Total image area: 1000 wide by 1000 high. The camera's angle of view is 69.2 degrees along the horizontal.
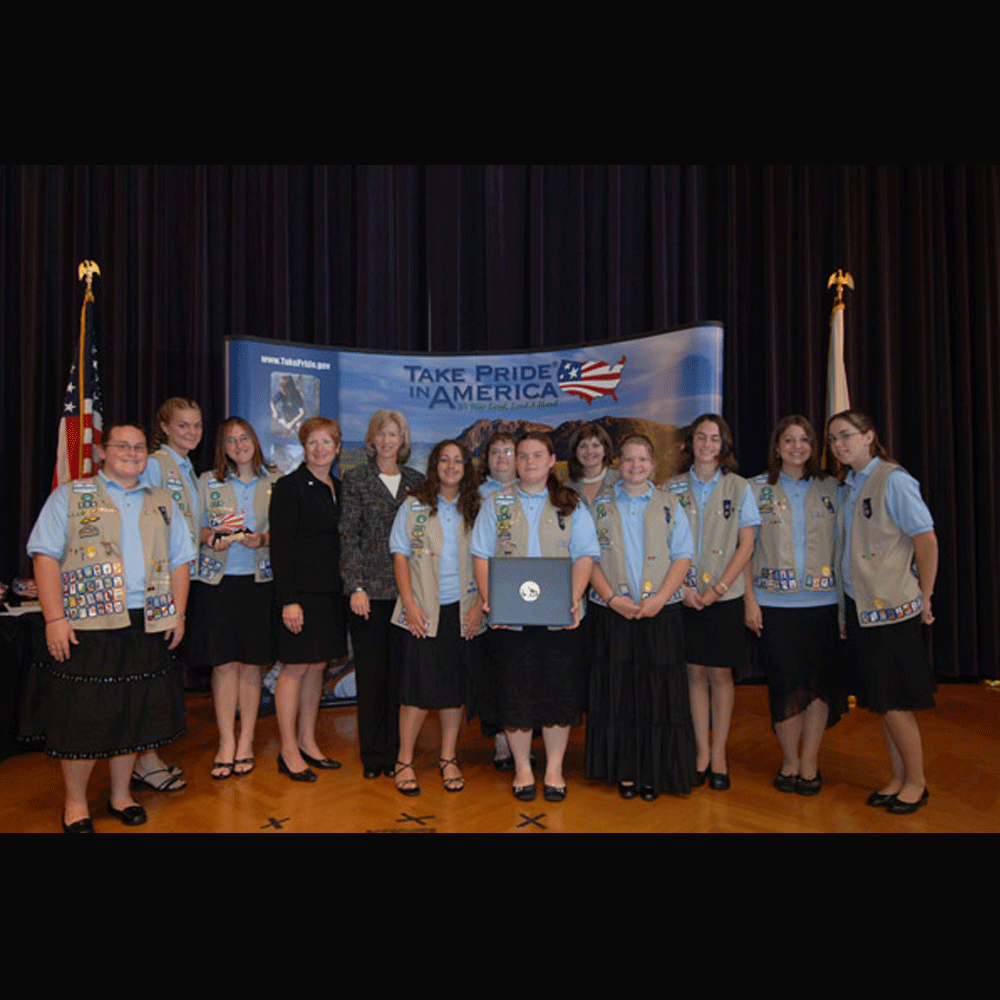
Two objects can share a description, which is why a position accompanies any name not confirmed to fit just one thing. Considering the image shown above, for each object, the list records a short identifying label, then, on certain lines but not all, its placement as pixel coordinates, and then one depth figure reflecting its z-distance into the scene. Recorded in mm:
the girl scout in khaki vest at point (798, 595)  3160
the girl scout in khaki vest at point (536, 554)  3068
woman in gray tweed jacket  3379
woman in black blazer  3338
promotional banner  4594
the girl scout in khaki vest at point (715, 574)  3166
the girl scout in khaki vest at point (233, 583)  3432
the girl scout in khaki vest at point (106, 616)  2717
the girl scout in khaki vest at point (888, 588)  2893
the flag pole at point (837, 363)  4887
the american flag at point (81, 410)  4555
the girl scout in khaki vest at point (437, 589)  3186
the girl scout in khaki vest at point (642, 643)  3053
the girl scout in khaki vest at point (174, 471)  3346
